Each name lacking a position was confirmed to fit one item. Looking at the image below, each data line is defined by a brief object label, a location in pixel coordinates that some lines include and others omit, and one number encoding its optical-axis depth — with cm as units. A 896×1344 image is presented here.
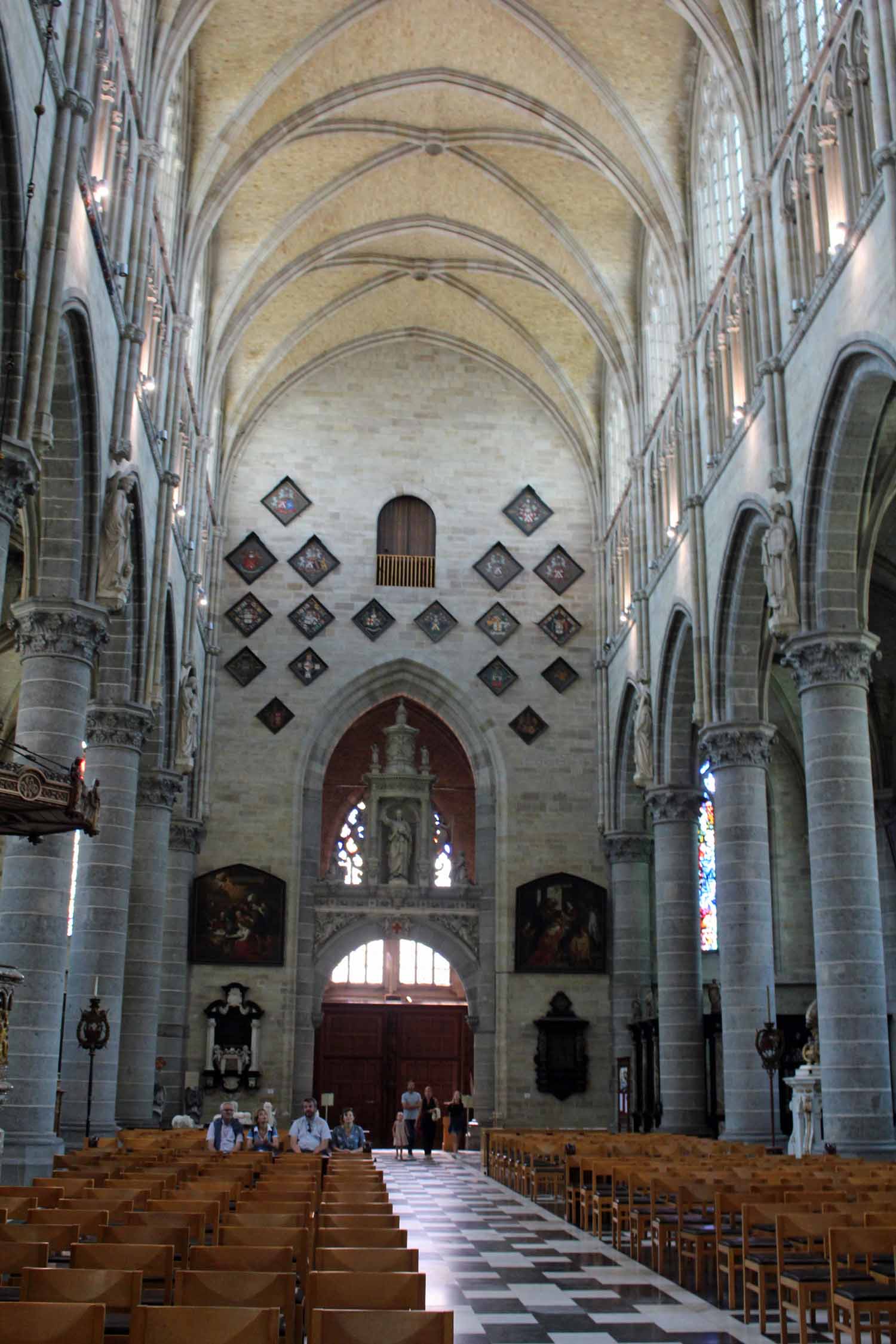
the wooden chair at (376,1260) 611
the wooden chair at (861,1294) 723
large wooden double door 3641
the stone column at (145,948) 2331
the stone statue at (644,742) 2745
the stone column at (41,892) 1480
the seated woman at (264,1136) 1647
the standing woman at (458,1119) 3180
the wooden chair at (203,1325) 464
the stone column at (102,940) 1961
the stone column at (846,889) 1605
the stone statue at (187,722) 2617
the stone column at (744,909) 2073
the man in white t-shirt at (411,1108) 3031
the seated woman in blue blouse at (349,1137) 1862
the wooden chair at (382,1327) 472
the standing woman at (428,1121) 2955
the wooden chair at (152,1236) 680
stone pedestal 1800
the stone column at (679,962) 2509
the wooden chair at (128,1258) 590
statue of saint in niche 3341
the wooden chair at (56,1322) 468
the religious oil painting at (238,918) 3125
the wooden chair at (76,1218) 714
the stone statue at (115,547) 1708
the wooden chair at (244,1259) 604
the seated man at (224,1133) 1505
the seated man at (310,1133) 1592
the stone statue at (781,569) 1792
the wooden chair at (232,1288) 537
